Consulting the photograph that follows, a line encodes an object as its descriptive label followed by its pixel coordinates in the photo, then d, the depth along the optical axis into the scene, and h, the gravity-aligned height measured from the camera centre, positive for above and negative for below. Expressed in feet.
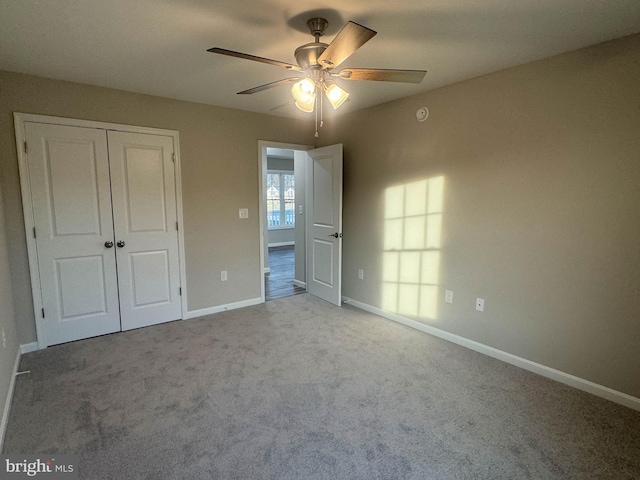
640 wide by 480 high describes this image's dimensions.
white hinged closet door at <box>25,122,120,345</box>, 9.41 -0.84
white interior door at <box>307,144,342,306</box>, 13.10 -0.93
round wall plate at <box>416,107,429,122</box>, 10.39 +2.80
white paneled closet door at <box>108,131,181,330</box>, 10.59 -0.86
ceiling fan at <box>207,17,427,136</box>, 5.25 +2.44
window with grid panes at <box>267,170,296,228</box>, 28.09 +0.17
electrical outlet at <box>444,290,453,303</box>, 10.30 -2.99
